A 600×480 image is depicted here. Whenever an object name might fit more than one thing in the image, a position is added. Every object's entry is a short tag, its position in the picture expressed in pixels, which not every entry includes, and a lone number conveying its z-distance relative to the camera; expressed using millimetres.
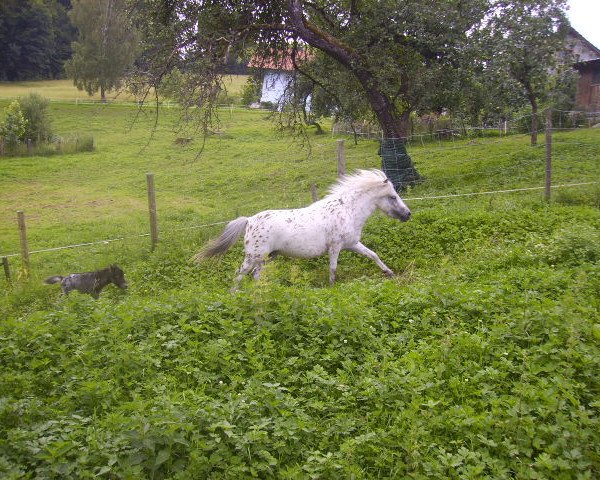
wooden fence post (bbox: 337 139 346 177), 11484
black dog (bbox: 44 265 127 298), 8984
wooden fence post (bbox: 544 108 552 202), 11000
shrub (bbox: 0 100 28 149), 27688
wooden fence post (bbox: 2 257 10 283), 10242
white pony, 8344
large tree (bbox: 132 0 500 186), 13734
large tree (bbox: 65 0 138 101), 42188
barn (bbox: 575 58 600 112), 26969
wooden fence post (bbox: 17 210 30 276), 10469
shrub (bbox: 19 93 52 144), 29109
